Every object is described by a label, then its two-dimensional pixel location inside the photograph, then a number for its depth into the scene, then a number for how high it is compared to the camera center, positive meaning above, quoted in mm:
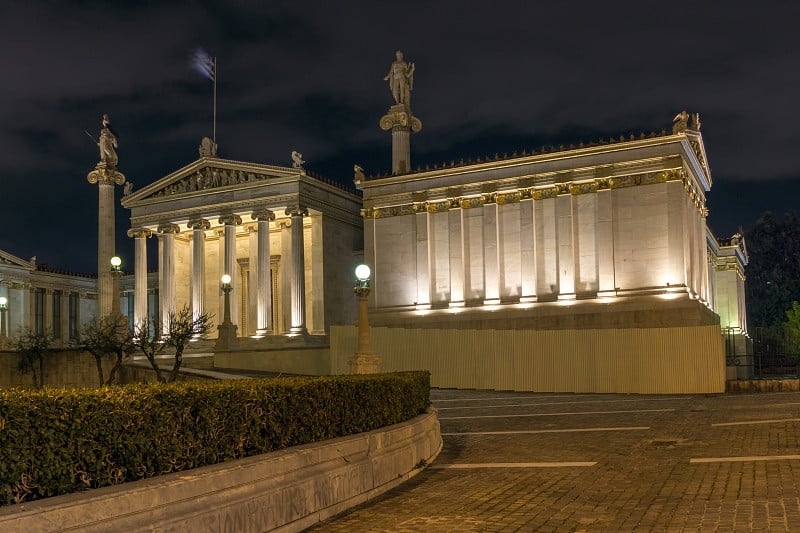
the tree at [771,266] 94688 +5263
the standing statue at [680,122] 41656 +9280
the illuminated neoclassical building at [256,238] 50688 +5395
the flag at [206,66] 51806 +15611
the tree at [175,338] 34312 -524
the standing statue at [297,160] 50938 +9568
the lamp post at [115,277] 31719 +1931
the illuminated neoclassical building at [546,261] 35312 +2947
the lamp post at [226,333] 44062 -428
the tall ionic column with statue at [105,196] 51844 +7898
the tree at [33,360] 38312 -1355
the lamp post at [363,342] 21328 -504
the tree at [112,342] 36031 -632
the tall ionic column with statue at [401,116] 51438 +12173
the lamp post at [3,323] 45688 +424
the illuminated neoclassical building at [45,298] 68750 +2642
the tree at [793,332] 52522 -1276
